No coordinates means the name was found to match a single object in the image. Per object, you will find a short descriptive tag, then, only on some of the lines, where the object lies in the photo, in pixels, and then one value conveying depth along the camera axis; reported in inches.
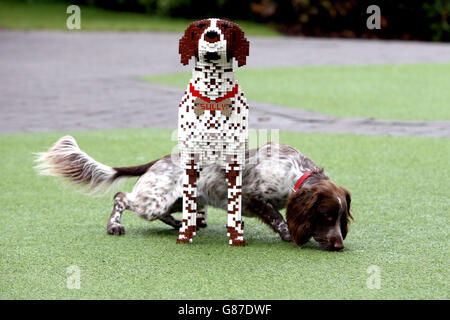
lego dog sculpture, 193.6
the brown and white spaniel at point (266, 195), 203.2
